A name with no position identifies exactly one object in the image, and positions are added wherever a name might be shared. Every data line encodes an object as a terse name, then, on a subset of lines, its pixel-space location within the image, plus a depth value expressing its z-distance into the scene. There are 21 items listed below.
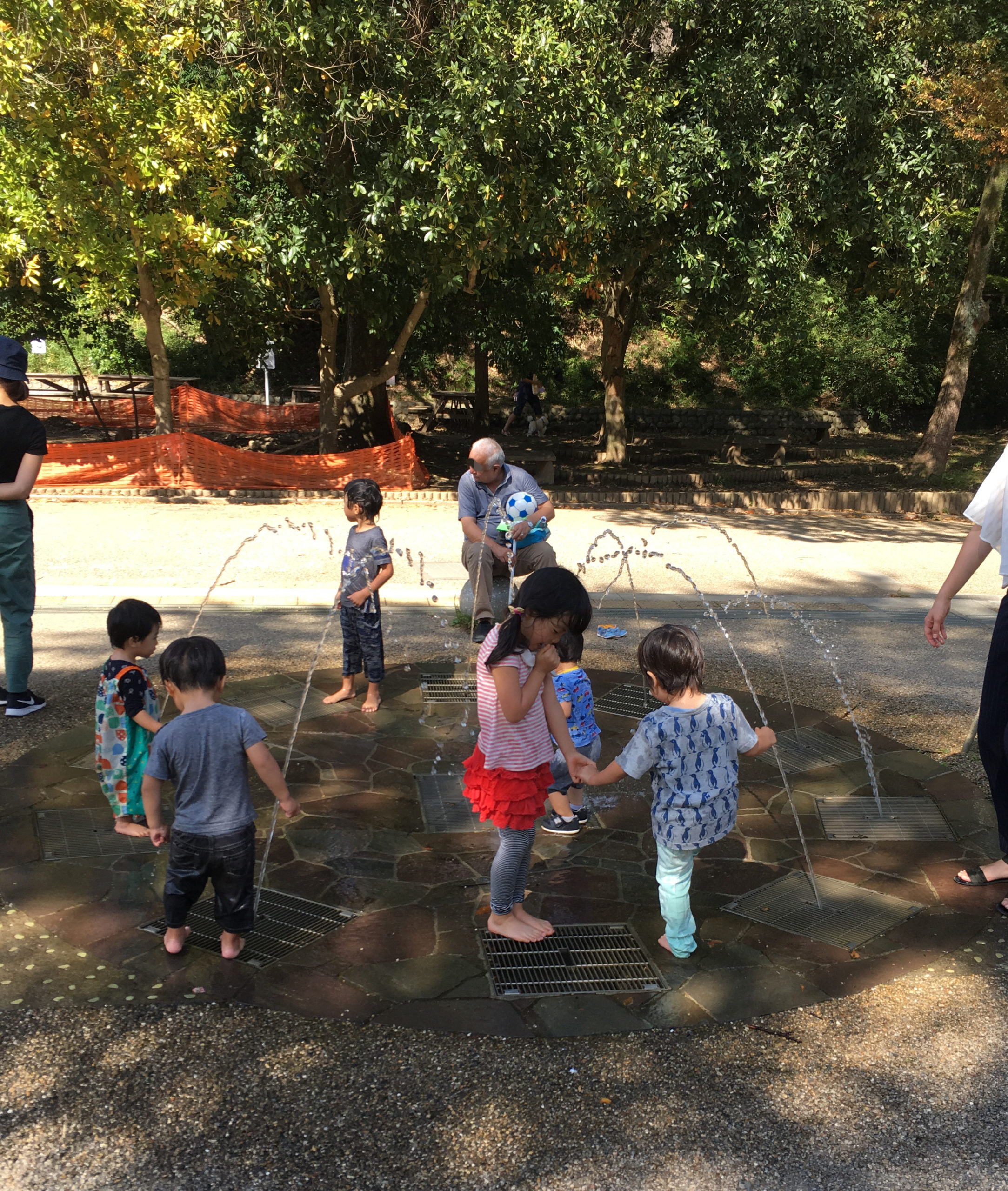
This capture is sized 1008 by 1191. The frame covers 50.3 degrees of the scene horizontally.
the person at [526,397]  23.66
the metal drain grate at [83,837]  4.61
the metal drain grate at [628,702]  6.48
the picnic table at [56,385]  24.12
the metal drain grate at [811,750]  5.82
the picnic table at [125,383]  25.48
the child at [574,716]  4.79
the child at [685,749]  3.58
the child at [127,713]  4.33
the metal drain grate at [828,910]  4.16
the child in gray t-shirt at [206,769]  3.52
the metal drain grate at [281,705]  6.20
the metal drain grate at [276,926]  3.91
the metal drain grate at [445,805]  5.01
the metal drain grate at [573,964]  3.76
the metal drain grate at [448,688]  6.66
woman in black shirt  5.64
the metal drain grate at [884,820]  5.02
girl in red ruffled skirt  3.55
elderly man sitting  6.56
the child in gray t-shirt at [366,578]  5.95
